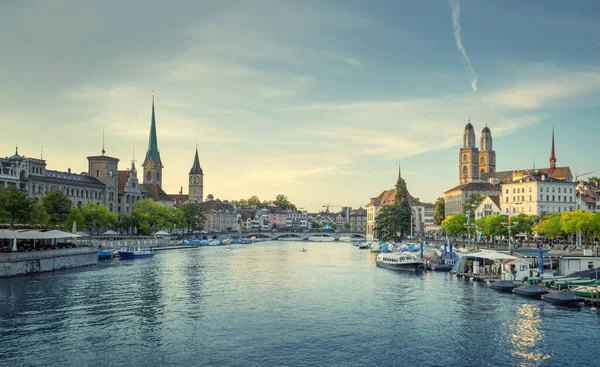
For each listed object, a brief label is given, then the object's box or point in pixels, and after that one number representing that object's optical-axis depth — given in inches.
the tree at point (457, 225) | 4737.7
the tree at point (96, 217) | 4500.5
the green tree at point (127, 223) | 5251.0
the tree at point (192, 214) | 7204.7
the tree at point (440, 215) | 7743.1
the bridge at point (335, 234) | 7755.9
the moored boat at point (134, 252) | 3831.2
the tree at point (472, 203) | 5761.8
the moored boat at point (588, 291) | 1788.9
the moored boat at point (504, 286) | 2151.5
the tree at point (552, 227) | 3649.1
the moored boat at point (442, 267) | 3070.9
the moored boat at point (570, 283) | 2017.7
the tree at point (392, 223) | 5275.6
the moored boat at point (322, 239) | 7564.0
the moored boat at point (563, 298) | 1793.8
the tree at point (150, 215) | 5384.4
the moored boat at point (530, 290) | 1977.1
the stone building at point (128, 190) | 6151.6
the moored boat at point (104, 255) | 3690.5
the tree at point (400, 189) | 5885.8
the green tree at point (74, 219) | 4175.9
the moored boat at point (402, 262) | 3105.3
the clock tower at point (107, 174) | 5866.1
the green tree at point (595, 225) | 3238.2
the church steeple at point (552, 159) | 7431.1
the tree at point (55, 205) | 3639.3
